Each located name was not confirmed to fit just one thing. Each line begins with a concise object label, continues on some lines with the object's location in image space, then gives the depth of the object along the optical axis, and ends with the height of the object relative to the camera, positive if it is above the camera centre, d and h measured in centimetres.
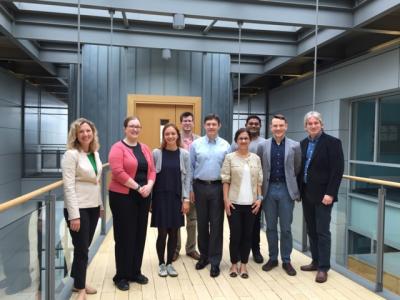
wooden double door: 722 +43
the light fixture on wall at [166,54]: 688 +146
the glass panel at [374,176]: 332 -56
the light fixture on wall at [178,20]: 527 +157
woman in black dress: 344 -44
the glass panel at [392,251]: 325 -95
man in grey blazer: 360 -42
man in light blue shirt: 357 -45
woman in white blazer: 269 -40
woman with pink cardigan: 308 -48
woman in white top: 346 -45
